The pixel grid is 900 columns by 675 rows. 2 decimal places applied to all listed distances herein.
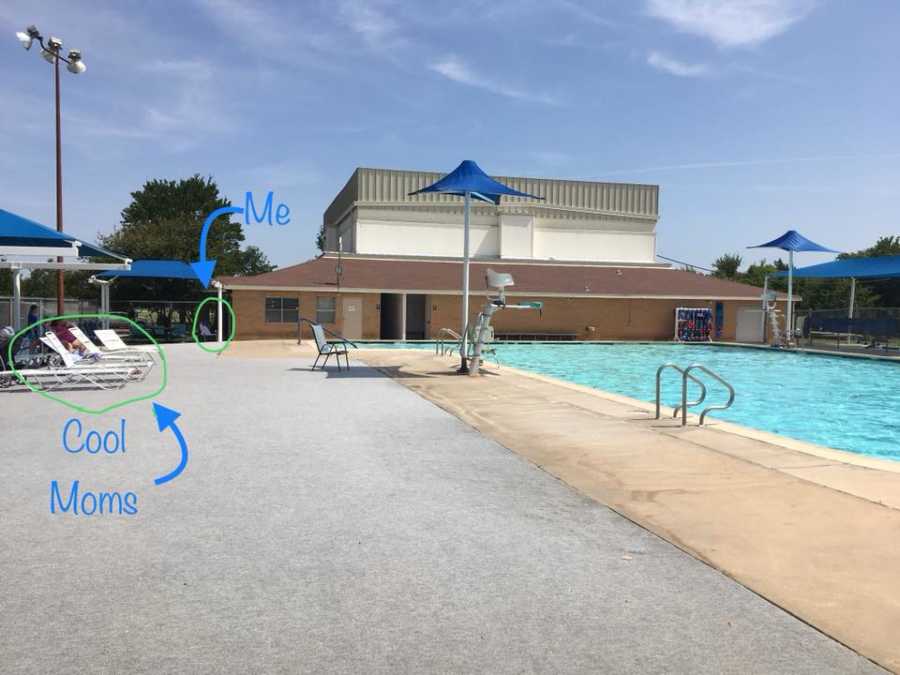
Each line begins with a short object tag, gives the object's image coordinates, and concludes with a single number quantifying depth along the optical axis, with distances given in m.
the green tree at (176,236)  38.28
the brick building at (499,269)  30.41
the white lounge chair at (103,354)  14.74
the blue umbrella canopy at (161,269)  28.84
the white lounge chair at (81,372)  11.80
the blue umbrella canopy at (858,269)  28.17
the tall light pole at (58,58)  20.92
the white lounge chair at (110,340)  15.99
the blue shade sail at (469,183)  14.84
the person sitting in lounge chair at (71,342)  14.53
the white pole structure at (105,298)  21.72
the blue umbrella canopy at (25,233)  11.90
